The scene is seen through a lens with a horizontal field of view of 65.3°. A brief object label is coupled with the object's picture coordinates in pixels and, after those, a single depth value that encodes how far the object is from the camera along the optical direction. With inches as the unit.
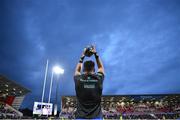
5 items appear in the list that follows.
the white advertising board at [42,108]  1033.8
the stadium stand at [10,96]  1104.1
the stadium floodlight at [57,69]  996.8
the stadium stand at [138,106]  1297.7
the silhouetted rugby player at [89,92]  71.0
